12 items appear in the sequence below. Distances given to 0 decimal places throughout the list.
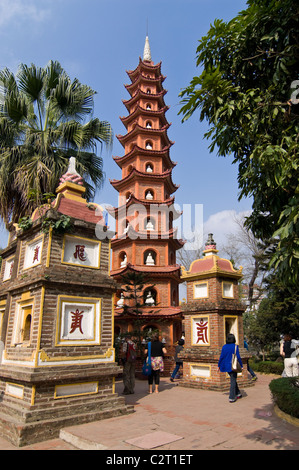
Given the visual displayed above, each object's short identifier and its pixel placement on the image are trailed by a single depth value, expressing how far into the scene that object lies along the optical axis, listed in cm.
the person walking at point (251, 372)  1216
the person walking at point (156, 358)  986
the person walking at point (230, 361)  827
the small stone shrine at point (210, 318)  1077
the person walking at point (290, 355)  917
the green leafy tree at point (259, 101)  357
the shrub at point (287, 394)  612
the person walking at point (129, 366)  972
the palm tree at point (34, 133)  991
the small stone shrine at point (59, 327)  605
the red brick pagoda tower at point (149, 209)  1822
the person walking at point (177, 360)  1270
